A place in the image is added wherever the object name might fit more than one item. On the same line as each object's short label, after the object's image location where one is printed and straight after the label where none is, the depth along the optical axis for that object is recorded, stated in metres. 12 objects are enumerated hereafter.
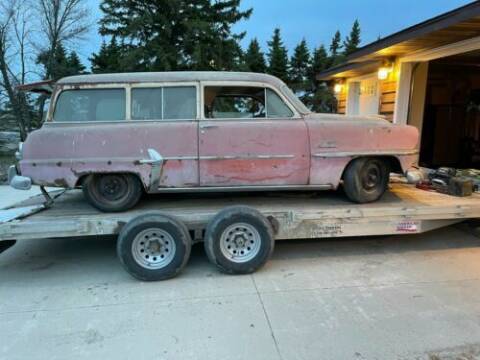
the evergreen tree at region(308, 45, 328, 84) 23.52
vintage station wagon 4.13
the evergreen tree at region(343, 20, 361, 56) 27.97
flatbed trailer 3.91
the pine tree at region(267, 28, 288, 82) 22.78
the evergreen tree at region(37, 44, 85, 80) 16.38
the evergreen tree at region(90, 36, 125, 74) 18.90
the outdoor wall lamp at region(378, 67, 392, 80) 7.66
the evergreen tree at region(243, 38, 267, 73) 21.99
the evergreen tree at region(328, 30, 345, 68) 26.59
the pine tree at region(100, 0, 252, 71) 17.20
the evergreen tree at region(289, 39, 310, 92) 23.61
